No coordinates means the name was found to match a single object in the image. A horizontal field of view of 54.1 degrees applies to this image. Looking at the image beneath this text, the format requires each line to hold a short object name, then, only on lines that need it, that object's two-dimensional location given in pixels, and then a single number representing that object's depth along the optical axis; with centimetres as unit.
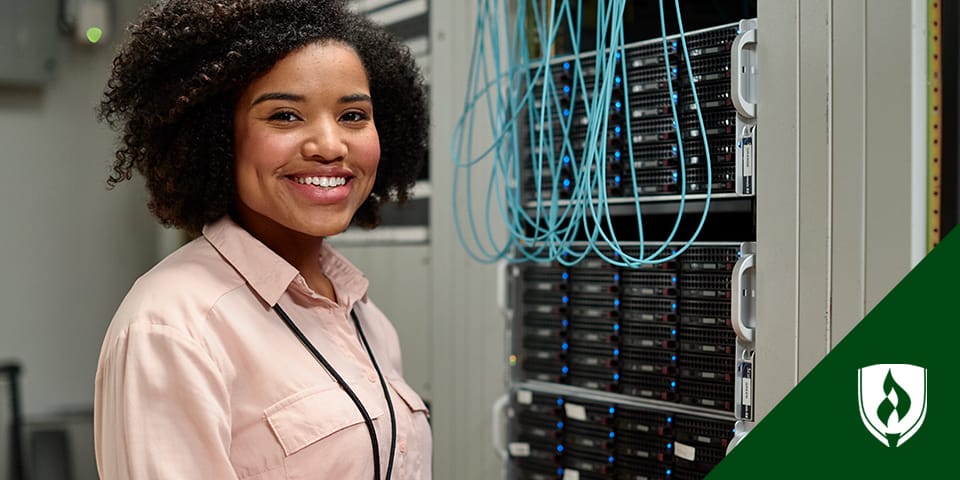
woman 118
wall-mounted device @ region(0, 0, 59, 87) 370
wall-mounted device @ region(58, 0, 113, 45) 384
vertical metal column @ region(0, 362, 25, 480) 359
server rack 162
